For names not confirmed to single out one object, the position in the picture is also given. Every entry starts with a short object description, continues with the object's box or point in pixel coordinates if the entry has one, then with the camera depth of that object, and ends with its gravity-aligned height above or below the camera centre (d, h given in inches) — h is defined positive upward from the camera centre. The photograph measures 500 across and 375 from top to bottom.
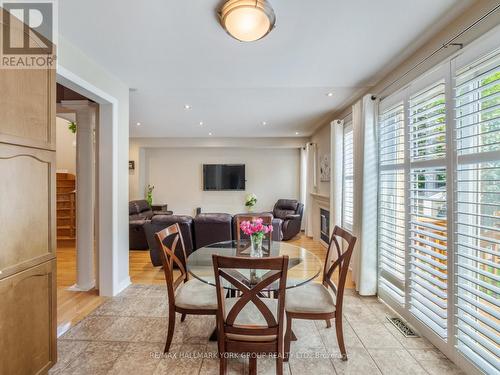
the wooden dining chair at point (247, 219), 122.1 -15.9
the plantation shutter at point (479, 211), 60.1 -6.4
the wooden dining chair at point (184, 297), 73.9 -34.0
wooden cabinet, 55.4 -8.2
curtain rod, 60.4 +42.9
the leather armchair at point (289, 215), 222.5 -26.2
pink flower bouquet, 85.2 -14.4
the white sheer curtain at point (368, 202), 113.9 -6.8
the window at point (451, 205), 61.8 -5.5
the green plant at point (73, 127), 146.7 +36.8
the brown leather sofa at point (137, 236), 186.2 -36.5
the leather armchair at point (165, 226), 145.9 -24.8
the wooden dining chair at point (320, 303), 72.0 -34.9
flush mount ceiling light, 64.9 +47.0
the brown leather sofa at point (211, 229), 148.8 -25.0
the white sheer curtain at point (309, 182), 233.6 +5.6
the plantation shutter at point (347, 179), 155.2 +5.5
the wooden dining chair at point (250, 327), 57.8 -34.1
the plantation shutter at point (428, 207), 77.6 -6.8
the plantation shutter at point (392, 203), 99.5 -6.5
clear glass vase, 88.5 -22.2
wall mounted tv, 286.8 +13.8
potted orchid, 284.4 -15.4
